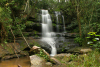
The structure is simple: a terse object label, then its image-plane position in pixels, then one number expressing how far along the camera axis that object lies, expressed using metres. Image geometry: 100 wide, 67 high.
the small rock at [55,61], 4.85
